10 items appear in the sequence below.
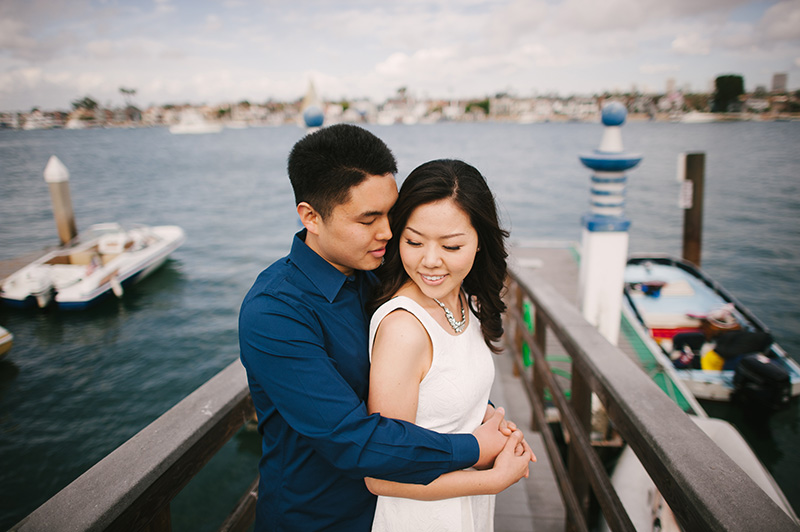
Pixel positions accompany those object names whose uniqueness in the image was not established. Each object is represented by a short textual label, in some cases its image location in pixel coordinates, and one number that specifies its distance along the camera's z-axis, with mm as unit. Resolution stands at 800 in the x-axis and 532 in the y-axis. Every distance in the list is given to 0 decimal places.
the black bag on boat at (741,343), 6629
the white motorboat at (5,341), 10328
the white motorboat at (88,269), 12984
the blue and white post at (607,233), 3784
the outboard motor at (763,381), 6242
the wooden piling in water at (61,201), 15148
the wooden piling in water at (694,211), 9883
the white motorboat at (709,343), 6336
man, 1104
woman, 1271
